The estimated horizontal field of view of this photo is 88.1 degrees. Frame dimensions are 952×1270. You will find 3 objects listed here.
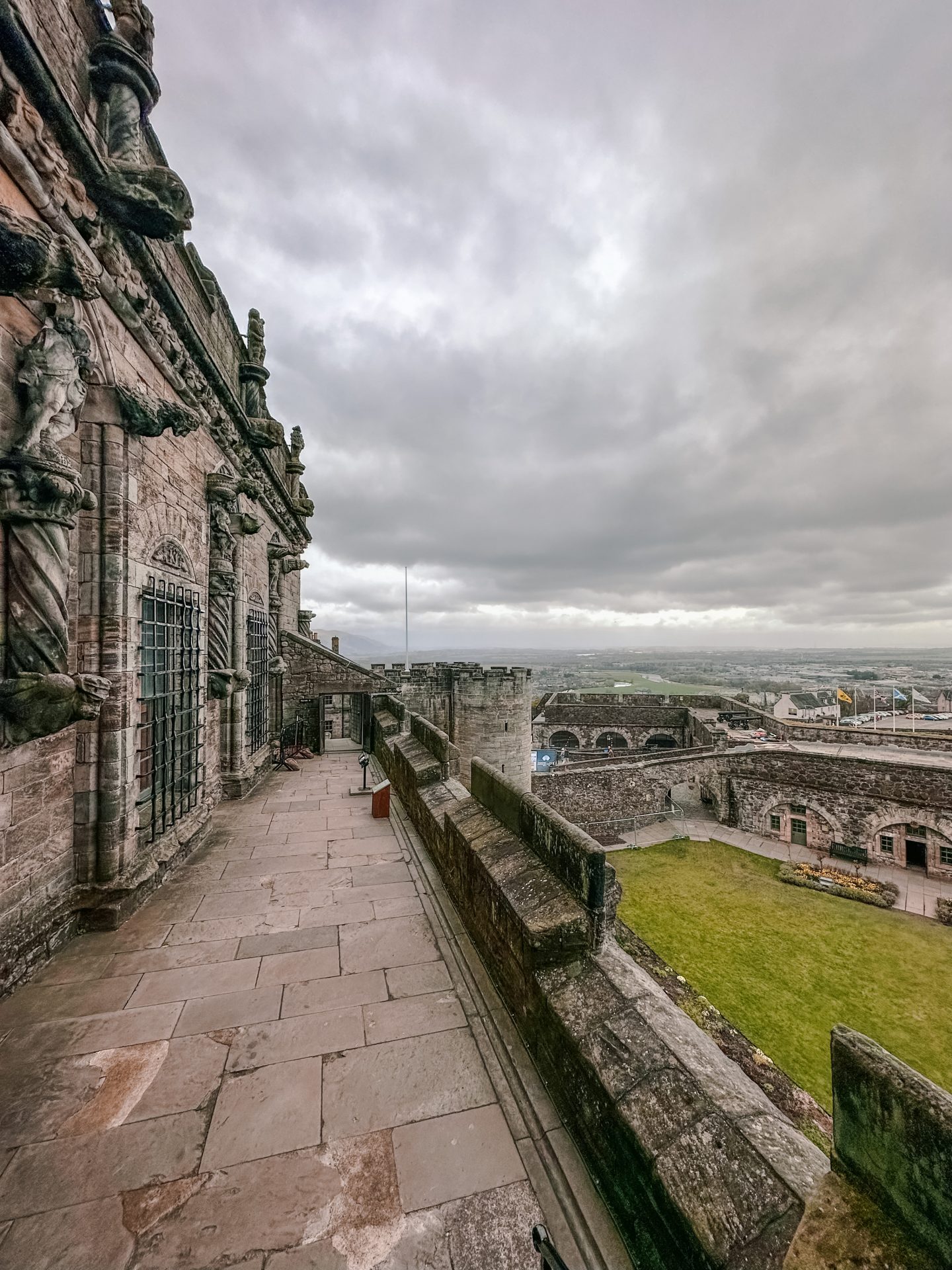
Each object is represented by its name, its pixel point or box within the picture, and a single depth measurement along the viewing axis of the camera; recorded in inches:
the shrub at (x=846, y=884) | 626.8
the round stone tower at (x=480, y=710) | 749.9
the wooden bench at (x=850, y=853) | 755.5
